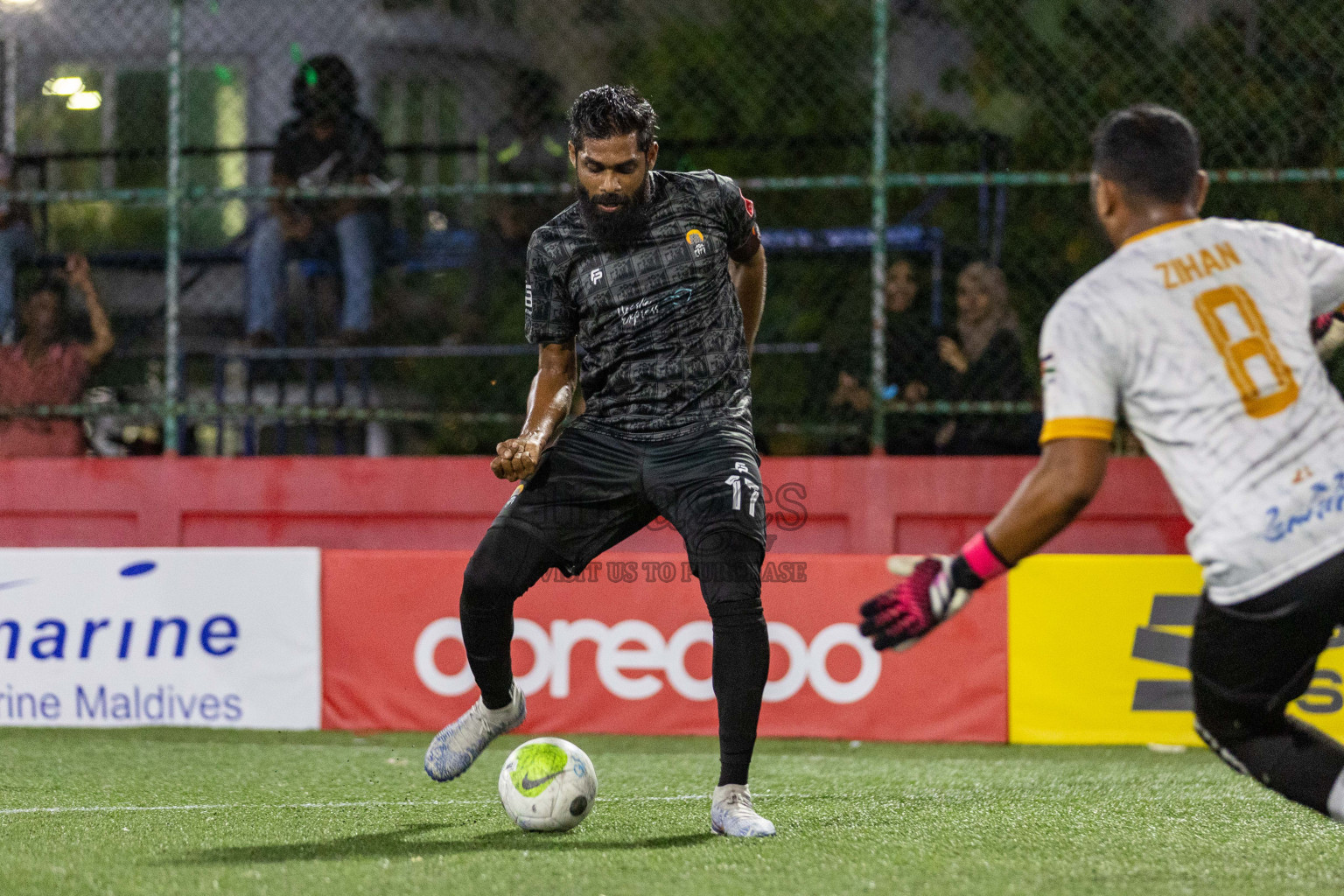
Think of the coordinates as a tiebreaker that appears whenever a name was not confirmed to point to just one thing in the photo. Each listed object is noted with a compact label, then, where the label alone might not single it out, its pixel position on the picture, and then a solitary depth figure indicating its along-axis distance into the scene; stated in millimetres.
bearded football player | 8922
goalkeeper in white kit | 6340
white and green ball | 9016
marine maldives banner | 15000
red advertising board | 14547
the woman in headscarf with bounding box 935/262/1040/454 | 15984
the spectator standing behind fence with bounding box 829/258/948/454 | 16172
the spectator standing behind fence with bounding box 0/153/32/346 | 17656
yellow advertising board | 14133
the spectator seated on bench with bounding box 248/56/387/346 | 18109
